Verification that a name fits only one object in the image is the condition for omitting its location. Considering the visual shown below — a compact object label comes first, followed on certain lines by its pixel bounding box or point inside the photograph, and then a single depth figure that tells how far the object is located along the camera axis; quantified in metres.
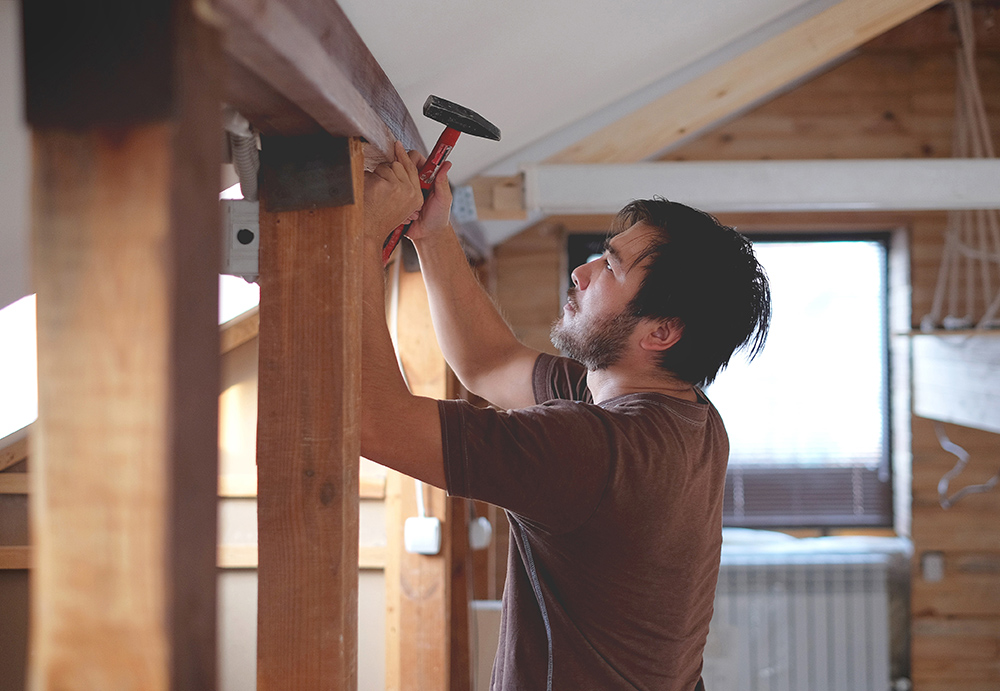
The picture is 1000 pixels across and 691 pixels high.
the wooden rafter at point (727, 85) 1.77
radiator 2.96
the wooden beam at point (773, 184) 1.75
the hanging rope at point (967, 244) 2.59
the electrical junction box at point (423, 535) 1.87
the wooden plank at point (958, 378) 2.32
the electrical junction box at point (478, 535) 2.16
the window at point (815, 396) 3.13
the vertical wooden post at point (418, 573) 1.86
